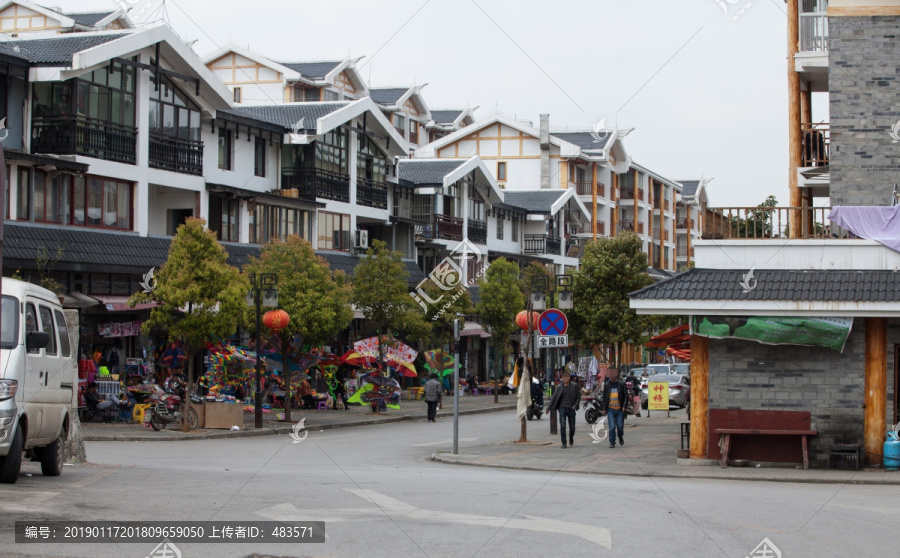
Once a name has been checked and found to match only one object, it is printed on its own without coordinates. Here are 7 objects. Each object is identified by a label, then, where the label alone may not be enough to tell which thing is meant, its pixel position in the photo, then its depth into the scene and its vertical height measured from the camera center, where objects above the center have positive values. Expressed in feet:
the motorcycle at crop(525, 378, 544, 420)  122.42 -10.03
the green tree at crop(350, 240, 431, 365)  129.70 +2.30
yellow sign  125.49 -9.58
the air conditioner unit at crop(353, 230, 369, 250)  156.87 +10.35
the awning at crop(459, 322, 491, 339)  176.24 -2.95
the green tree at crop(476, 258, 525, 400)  168.76 +1.91
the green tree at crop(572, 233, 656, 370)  159.53 +3.76
